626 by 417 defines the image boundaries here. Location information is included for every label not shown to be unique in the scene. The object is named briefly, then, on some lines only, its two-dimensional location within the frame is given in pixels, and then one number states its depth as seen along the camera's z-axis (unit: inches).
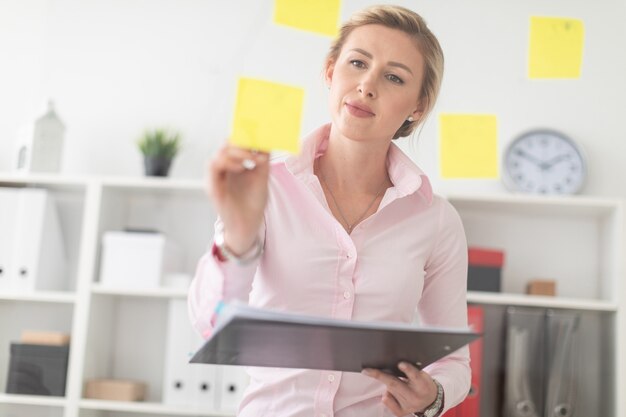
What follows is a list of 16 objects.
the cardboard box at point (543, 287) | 91.9
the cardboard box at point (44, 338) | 88.8
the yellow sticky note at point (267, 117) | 41.3
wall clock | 95.8
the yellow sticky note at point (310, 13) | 46.1
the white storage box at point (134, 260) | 93.4
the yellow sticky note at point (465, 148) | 50.2
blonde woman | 36.4
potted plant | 97.2
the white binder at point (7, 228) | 92.8
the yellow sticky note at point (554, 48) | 52.6
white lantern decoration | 97.9
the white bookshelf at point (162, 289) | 88.8
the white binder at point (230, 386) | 89.8
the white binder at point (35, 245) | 92.6
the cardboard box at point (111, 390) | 89.1
